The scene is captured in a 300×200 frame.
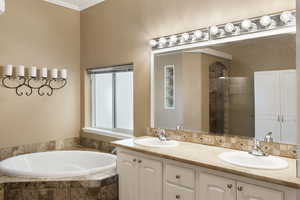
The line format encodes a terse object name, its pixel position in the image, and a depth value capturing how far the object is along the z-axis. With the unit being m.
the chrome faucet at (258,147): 1.81
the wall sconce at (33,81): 3.05
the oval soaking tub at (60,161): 2.96
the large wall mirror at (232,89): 1.86
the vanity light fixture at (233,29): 1.85
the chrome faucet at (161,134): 2.50
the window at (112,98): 3.45
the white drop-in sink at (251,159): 1.67
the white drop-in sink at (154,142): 2.34
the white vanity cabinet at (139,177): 2.04
